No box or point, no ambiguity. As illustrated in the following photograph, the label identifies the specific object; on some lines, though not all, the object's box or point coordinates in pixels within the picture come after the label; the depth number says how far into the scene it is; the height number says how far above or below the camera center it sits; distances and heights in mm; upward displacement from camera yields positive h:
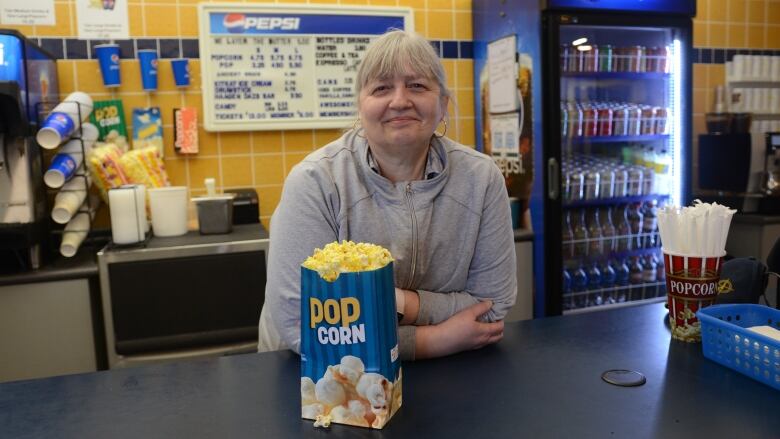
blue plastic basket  1201 -409
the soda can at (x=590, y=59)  3326 +401
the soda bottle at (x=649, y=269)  3670 -758
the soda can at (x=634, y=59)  3436 +405
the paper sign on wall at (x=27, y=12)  3098 +697
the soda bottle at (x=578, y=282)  3557 -789
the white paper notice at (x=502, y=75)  3355 +350
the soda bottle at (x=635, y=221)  3684 -483
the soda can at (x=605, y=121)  3445 +83
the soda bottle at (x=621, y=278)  3658 -798
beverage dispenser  2416 -21
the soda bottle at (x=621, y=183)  3514 -253
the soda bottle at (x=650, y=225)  3656 -505
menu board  3377 +467
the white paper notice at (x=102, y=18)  3178 +671
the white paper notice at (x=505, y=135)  3402 +29
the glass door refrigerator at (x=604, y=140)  3135 -18
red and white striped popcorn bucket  1440 -343
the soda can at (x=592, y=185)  3455 -254
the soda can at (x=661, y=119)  3520 +85
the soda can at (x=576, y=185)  3434 -248
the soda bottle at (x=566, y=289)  3537 -820
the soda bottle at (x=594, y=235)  3574 -539
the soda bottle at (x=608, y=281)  3632 -804
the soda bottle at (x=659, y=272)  3686 -777
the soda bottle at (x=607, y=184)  3486 -254
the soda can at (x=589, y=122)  3414 +81
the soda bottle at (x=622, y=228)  3629 -514
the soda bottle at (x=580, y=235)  3547 -531
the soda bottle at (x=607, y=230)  3604 -518
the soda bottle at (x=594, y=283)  3594 -808
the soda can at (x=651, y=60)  3459 +399
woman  1501 -162
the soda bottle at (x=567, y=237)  3530 -537
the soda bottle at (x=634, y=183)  3553 -257
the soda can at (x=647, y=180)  3570 -245
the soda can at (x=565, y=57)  3297 +412
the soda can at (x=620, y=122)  3473 +77
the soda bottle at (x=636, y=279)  3670 -809
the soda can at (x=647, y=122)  3506 +69
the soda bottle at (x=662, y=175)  3574 -221
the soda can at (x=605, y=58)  3375 +409
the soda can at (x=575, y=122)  3395 +82
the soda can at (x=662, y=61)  3461 +392
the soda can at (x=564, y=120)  3358 +94
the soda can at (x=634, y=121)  3496 +79
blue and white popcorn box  1088 -342
